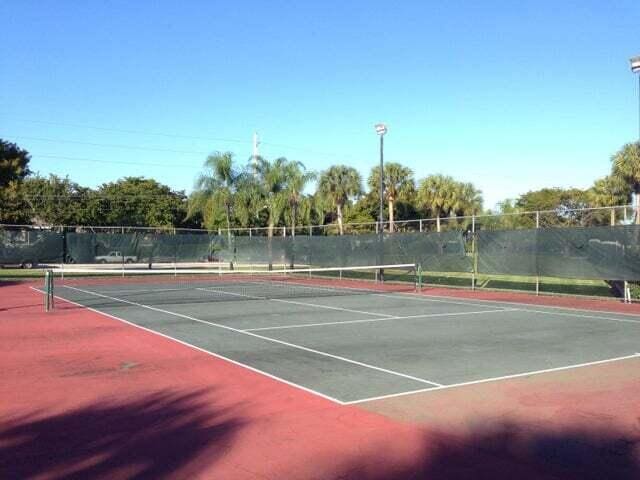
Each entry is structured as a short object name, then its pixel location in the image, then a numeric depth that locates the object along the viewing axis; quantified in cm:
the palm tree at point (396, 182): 5116
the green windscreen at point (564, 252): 1808
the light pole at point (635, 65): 1650
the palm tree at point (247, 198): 3881
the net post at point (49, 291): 1629
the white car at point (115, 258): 3303
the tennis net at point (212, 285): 2080
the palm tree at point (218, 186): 3832
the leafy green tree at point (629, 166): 3356
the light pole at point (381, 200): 2569
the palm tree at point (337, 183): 5294
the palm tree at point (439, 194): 4831
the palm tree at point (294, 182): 4034
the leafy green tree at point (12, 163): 4509
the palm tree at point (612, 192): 3453
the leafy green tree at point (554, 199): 6681
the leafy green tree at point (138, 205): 6450
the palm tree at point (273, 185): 3956
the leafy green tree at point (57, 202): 5844
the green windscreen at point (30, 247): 3002
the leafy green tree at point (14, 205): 5294
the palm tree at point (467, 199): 4878
